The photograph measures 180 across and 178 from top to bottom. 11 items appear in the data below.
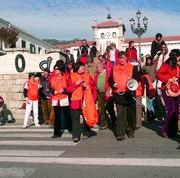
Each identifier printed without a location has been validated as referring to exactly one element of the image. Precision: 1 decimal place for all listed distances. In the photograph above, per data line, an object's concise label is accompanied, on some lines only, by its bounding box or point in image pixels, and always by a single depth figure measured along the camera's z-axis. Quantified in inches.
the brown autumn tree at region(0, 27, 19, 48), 1637.1
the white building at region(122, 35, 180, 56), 2641.5
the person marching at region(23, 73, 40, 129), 372.8
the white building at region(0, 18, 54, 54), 1822.9
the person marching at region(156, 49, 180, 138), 270.8
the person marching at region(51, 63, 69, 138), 295.7
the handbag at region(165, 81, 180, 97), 269.6
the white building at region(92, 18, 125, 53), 3269.0
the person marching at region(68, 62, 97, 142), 277.3
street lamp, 881.1
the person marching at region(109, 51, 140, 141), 278.1
